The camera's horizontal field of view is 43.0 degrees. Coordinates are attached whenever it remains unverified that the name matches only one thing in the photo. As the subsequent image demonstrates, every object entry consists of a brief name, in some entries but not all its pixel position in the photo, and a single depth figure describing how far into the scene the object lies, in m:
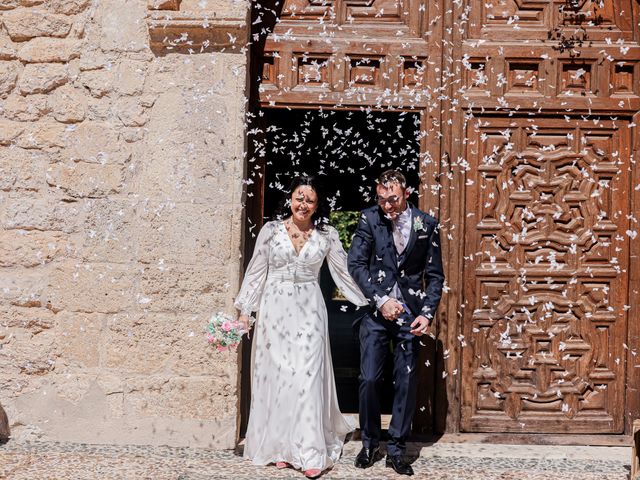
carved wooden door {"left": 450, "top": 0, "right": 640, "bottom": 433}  5.43
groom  4.81
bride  4.82
